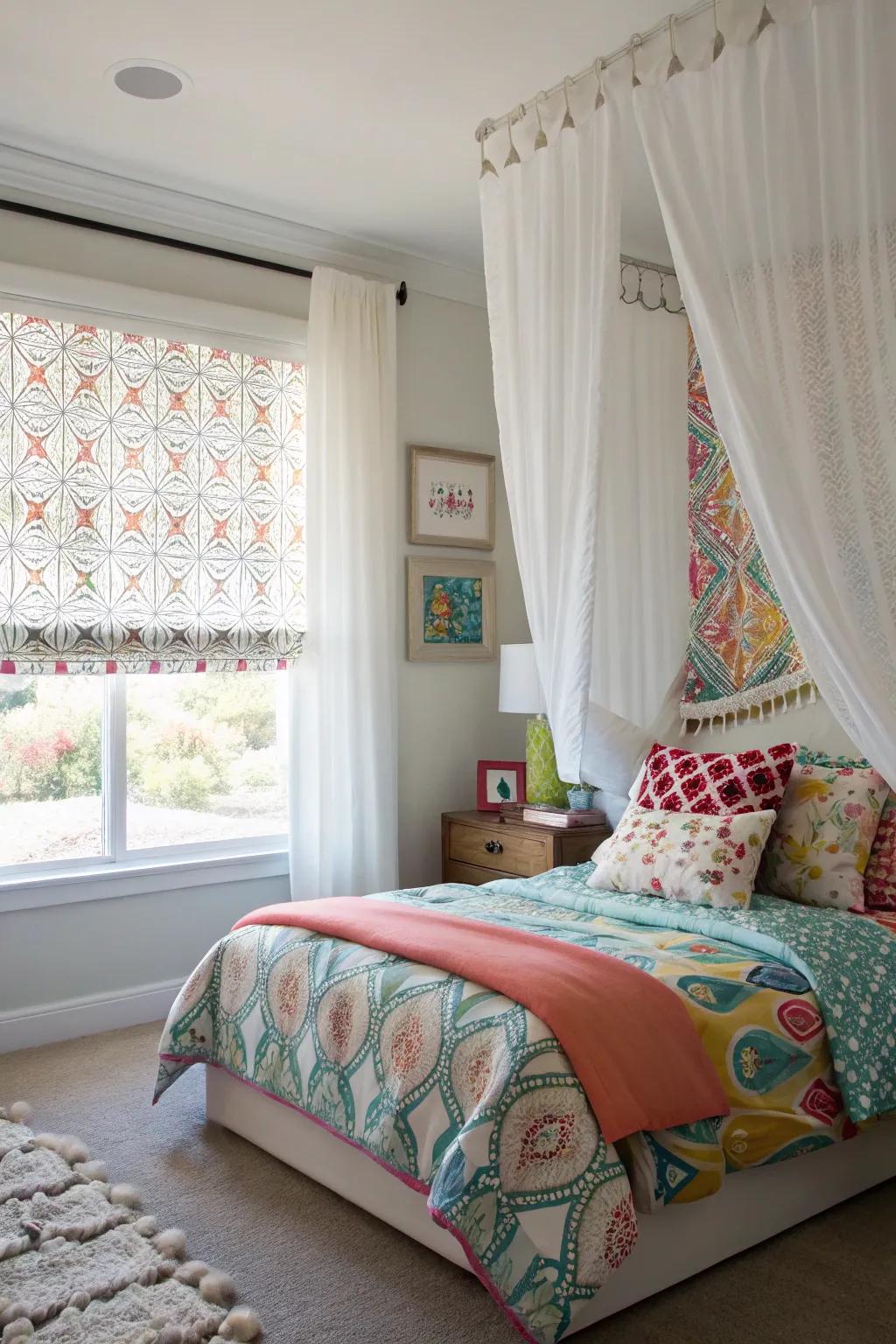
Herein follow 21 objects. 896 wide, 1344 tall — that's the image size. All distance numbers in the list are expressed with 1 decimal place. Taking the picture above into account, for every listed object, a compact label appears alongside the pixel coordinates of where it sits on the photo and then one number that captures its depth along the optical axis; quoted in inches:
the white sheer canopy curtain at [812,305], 82.4
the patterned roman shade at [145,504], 145.9
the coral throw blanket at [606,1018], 84.0
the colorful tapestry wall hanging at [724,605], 151.9
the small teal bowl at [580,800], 163.0
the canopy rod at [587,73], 96.0
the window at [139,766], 150.2
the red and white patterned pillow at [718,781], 128.7
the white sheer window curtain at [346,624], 166.7
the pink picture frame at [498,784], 177.8
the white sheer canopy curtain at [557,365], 109.7
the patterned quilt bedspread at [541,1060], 79.0
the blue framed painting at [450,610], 181.8
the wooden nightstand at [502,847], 157.8
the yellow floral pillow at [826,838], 122.0
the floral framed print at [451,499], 182.4
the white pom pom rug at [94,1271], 83.4
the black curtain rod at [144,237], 145.5
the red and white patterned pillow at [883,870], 122.7
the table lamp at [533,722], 168.2
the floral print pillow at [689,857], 120.5
